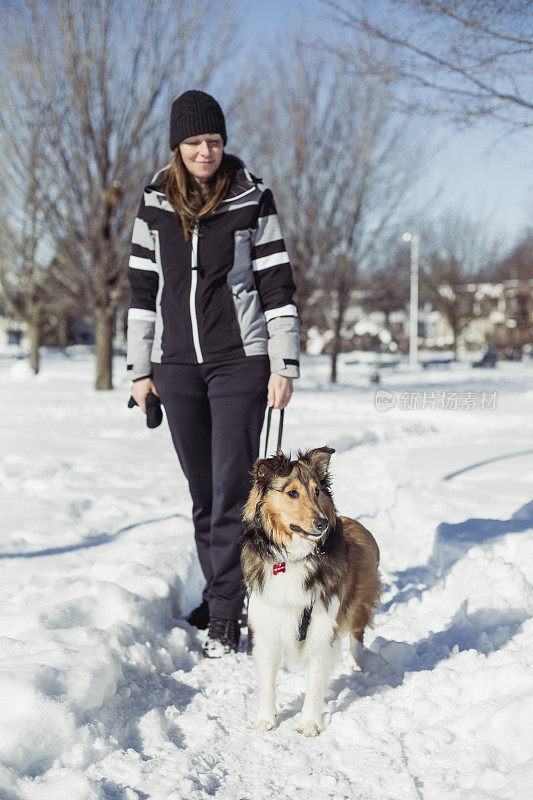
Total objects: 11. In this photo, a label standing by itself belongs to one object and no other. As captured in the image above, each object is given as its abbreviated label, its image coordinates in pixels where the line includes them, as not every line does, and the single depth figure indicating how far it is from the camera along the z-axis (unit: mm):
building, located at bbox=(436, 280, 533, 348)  49094
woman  3422
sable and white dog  2842
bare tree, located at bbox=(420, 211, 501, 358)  45750
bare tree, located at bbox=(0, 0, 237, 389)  15211
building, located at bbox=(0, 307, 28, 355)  57166
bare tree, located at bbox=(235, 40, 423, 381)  19281
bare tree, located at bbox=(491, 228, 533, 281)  44044
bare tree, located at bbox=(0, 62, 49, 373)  16141
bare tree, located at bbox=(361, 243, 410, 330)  30591
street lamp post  33625
